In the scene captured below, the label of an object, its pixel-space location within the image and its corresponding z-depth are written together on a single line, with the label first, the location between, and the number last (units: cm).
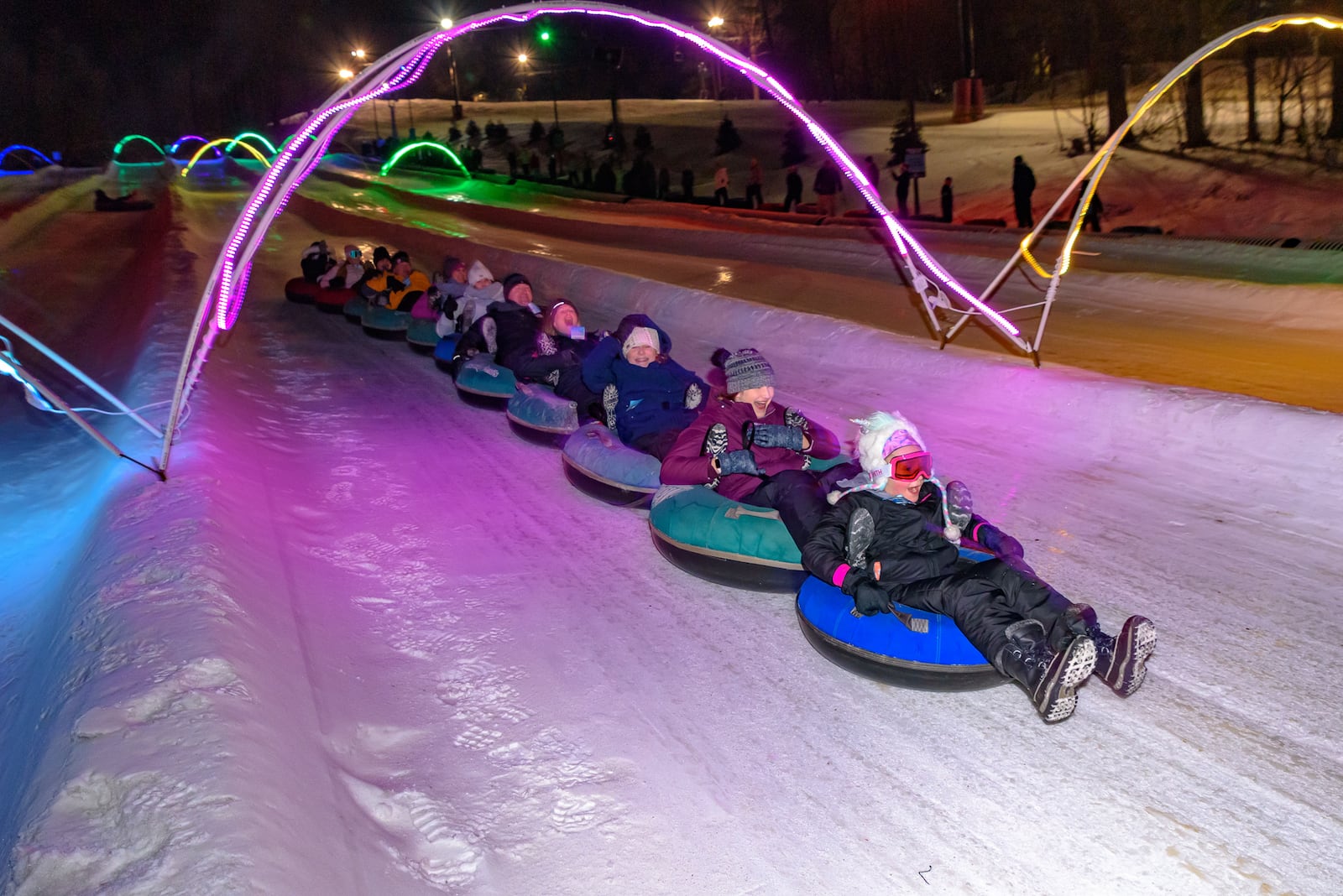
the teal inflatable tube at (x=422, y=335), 1114
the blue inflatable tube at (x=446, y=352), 1002
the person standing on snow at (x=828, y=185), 2284
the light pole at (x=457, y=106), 5324
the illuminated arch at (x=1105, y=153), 602
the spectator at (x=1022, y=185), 1822
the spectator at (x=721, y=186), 2648
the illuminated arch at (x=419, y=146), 3959
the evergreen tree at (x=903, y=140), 2331
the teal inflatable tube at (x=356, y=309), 1294
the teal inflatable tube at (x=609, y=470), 611
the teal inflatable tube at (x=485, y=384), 867
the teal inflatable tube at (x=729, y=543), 480
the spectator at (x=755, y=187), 2589
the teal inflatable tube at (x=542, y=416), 758
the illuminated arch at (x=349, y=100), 614
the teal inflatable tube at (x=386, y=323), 1209
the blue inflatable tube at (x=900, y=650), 385
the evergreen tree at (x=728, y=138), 3472
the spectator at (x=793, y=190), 2464
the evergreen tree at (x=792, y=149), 2777
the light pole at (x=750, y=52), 5158
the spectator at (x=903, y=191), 2066
